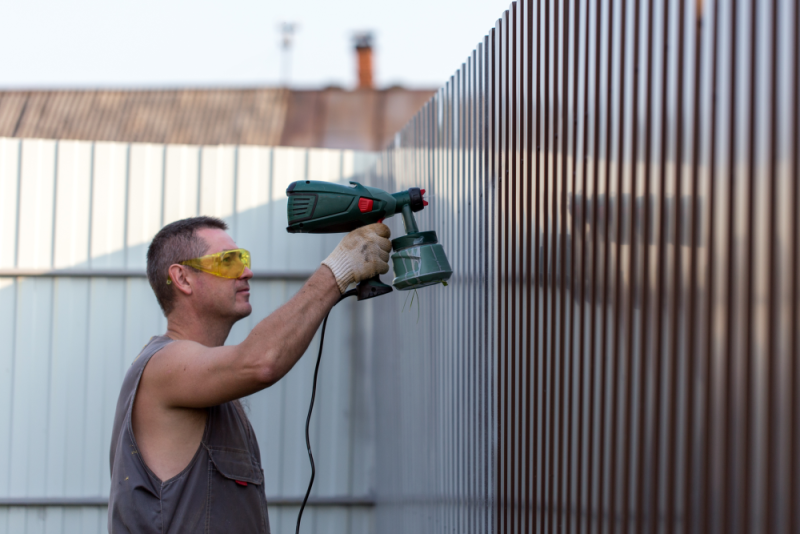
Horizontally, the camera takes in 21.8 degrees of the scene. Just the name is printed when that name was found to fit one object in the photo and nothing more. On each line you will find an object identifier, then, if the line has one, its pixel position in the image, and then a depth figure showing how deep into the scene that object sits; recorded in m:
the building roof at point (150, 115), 13.44
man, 4.04
